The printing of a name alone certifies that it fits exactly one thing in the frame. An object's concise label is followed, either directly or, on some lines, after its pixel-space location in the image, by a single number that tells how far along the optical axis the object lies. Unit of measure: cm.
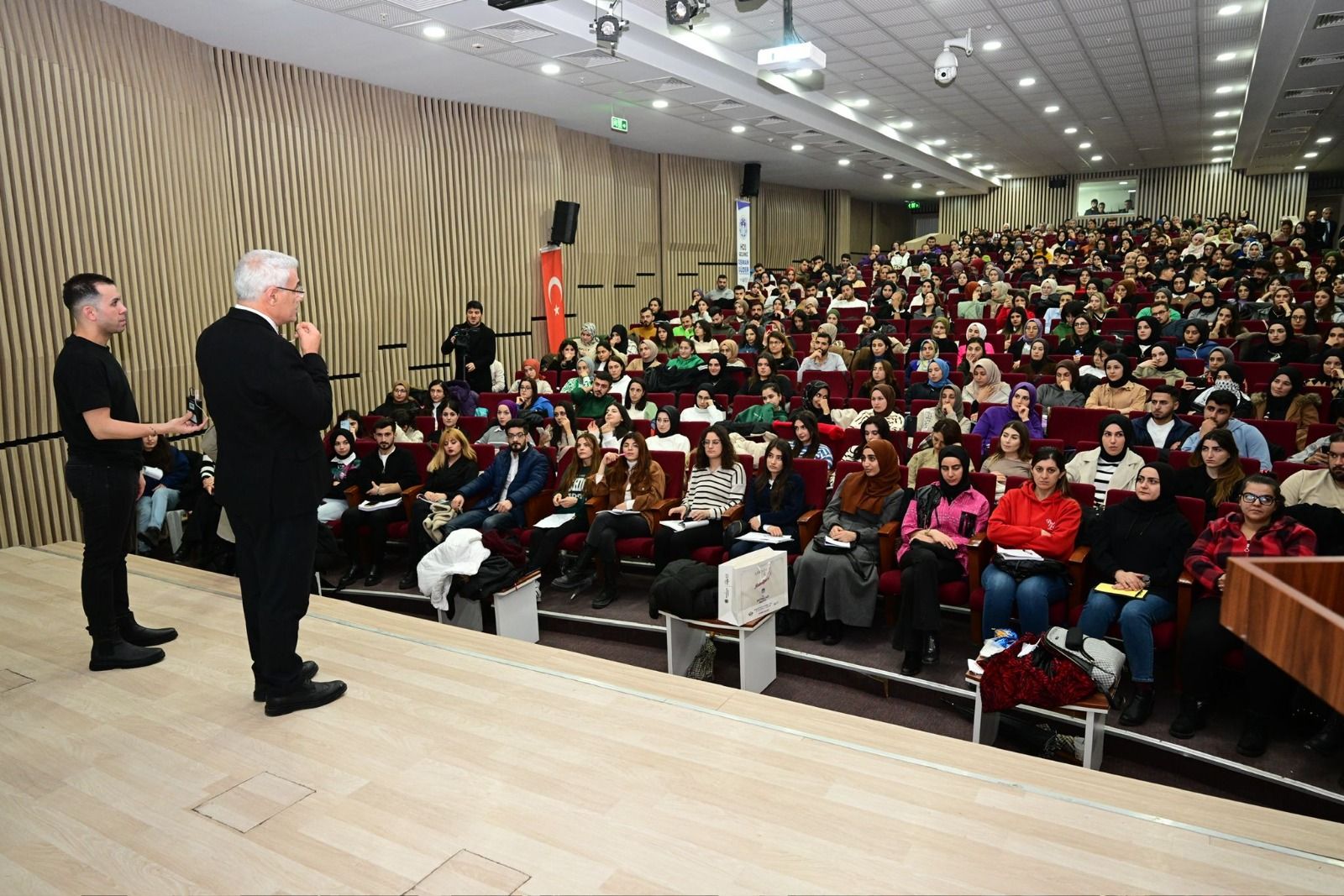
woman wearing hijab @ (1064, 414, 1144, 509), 413
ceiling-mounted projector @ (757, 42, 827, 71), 582
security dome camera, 719
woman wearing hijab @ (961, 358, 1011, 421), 570
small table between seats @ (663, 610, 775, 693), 362
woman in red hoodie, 349
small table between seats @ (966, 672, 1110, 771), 291
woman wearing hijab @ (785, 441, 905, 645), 388
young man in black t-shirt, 262
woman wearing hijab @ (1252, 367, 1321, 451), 489
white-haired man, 219
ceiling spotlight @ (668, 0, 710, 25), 537
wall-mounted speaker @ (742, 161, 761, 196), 1440
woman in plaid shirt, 298
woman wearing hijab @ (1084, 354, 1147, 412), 541
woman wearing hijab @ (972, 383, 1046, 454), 513
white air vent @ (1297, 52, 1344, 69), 831
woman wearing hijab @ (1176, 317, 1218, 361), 649
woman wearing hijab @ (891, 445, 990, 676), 364
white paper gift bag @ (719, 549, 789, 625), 348
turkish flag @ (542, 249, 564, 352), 1007
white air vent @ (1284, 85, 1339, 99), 988
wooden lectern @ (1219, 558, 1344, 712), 112
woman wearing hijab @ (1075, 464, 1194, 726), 323
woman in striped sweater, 445
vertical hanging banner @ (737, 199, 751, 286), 1456
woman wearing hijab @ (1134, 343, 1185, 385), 570
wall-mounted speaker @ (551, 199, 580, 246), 991
